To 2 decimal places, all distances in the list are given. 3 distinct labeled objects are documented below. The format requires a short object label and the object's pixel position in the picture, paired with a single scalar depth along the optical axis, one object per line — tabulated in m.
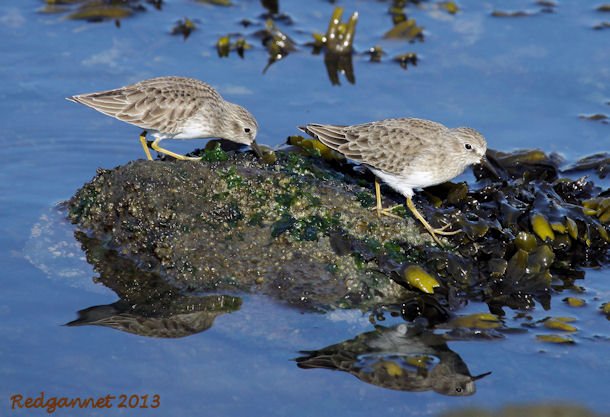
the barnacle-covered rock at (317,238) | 7.61
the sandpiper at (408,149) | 8.30
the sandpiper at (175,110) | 9.05
